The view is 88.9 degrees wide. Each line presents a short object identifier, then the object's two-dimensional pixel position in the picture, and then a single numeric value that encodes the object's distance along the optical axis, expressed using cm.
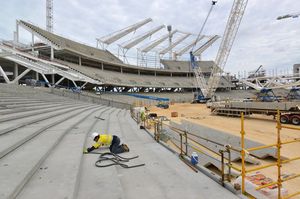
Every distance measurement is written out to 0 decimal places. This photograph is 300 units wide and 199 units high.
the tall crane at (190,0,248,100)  3270
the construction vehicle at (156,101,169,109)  2903
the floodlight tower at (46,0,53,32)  4293
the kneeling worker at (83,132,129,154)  404
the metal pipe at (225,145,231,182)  278
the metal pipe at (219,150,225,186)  274
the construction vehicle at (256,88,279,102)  2379
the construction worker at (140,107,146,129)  875
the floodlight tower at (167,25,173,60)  5175
